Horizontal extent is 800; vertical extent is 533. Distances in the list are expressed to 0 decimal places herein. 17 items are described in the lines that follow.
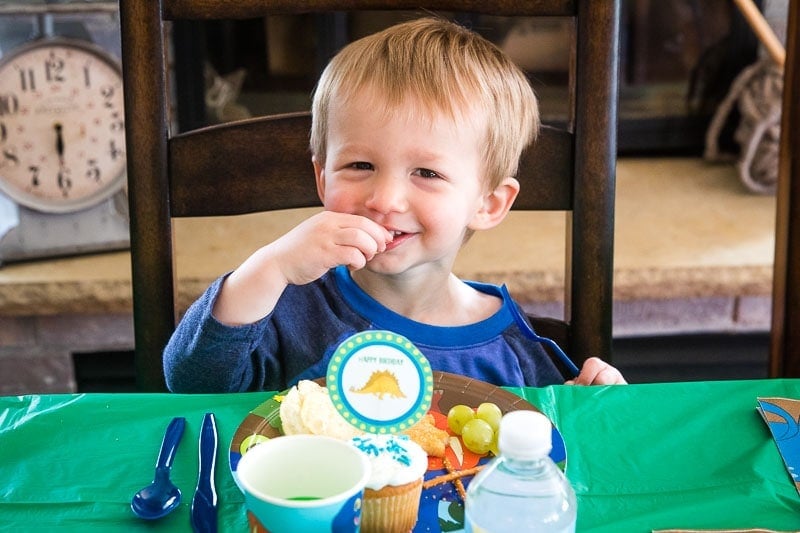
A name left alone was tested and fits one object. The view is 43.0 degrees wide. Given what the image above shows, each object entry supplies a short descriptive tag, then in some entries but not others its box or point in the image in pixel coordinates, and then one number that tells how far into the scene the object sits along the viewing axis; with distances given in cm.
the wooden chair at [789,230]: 122
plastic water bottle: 65
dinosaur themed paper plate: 75
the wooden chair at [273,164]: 115
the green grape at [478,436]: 83
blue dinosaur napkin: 84
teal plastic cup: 62
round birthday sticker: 74
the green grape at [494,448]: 83
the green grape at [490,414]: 86
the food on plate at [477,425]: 84
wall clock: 211
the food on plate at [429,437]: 83
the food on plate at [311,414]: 80
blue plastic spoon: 76
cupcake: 70
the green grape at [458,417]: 87
